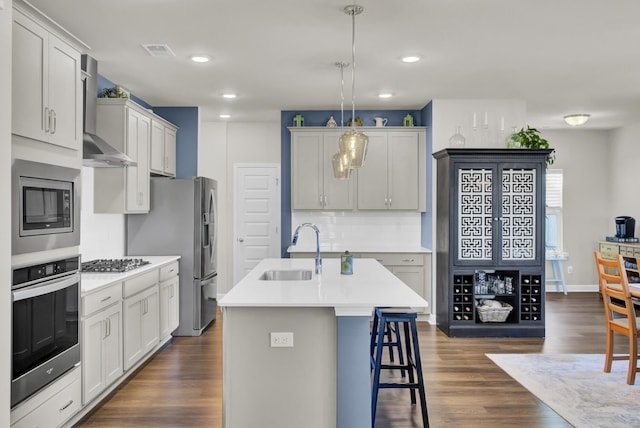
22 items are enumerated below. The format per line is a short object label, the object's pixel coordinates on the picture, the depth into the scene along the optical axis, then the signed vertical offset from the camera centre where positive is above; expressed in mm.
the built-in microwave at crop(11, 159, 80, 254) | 2400 +64
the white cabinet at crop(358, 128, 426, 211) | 6250 +598
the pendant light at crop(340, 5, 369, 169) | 3230 +497
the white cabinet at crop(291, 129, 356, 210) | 6262 +546
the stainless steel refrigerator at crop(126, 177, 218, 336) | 5324 -159
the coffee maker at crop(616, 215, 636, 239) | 7203 -99
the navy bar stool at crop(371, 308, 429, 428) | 3016 -885
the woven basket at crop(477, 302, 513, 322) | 5410 -1010
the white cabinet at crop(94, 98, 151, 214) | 4582 +489
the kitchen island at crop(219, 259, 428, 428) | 2742 -810
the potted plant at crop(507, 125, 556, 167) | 5590 +888
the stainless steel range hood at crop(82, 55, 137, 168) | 3711 +613
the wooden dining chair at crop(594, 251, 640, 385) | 3734 -765
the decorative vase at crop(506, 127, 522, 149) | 5609 +881
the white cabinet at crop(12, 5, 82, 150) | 2432 +710
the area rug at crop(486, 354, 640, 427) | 3253 -1265
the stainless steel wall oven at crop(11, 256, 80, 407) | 2402 -558
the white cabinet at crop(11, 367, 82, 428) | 2443 -993
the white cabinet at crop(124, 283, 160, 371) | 3904 -890
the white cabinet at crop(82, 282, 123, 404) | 3201 -833
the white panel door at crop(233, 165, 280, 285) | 7352 +48
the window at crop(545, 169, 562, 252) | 8078 +160
